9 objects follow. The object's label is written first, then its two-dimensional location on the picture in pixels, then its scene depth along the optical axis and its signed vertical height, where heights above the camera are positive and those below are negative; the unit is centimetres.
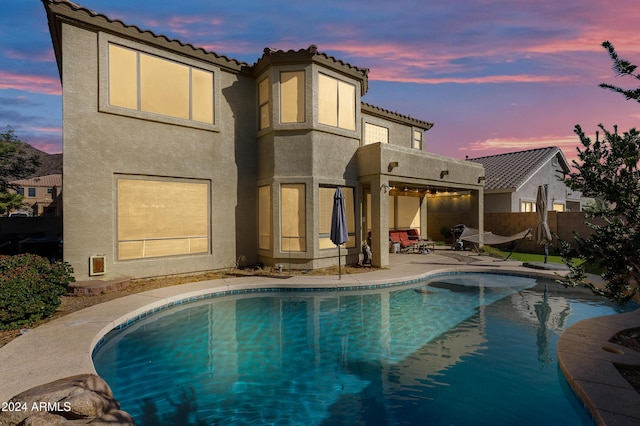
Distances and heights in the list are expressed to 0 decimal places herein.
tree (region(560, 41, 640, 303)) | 436 +26
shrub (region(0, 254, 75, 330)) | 640 -149
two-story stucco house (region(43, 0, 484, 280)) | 1046 +247
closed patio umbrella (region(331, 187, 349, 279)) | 1193 -13
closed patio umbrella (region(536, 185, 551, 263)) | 1442 -1
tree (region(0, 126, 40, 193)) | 2230 +453
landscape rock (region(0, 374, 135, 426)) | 340 -207
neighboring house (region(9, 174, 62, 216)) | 5573 +539
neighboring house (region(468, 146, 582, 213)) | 2303 +279
